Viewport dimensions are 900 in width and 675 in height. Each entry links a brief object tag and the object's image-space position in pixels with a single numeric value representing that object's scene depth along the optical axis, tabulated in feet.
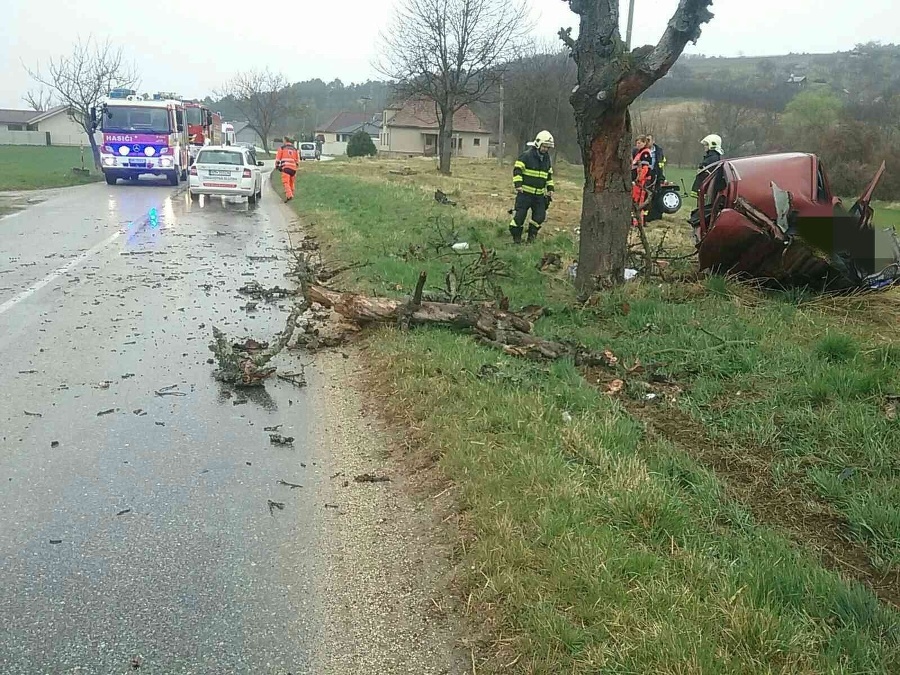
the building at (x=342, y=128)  348.38
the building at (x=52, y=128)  270.87
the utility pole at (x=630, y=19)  60.53
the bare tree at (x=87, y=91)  112.47
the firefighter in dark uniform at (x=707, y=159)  36.40
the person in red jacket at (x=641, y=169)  44.45
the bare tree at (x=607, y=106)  23.22
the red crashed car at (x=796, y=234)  24.99
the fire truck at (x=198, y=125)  104.12
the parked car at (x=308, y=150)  230.89
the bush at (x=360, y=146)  220.02
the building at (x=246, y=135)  426.14
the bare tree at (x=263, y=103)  277.64
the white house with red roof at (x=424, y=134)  262.47
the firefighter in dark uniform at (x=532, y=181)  39.73
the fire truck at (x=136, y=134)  83.20
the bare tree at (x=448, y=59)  130.72
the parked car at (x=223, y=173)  68.59
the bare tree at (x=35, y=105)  154.30
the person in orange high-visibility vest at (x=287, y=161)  70.64
